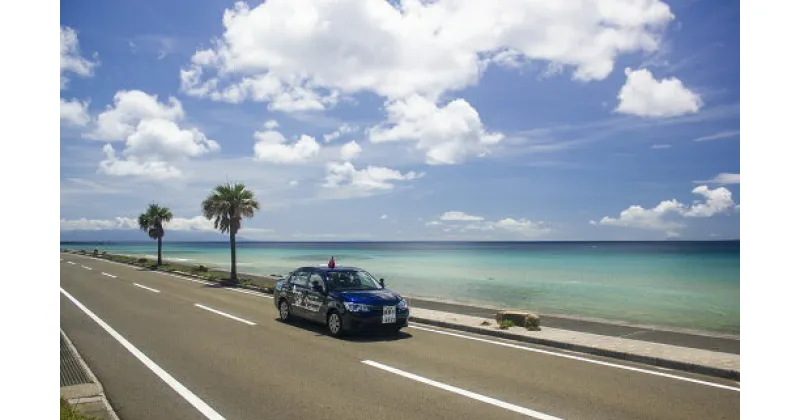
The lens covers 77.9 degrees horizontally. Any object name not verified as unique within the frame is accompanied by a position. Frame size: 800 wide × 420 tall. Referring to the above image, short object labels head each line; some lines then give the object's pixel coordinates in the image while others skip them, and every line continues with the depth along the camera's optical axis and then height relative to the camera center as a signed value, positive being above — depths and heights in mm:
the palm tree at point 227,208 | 33656 +694
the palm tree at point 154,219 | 52031 -117
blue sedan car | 12164 -2151
